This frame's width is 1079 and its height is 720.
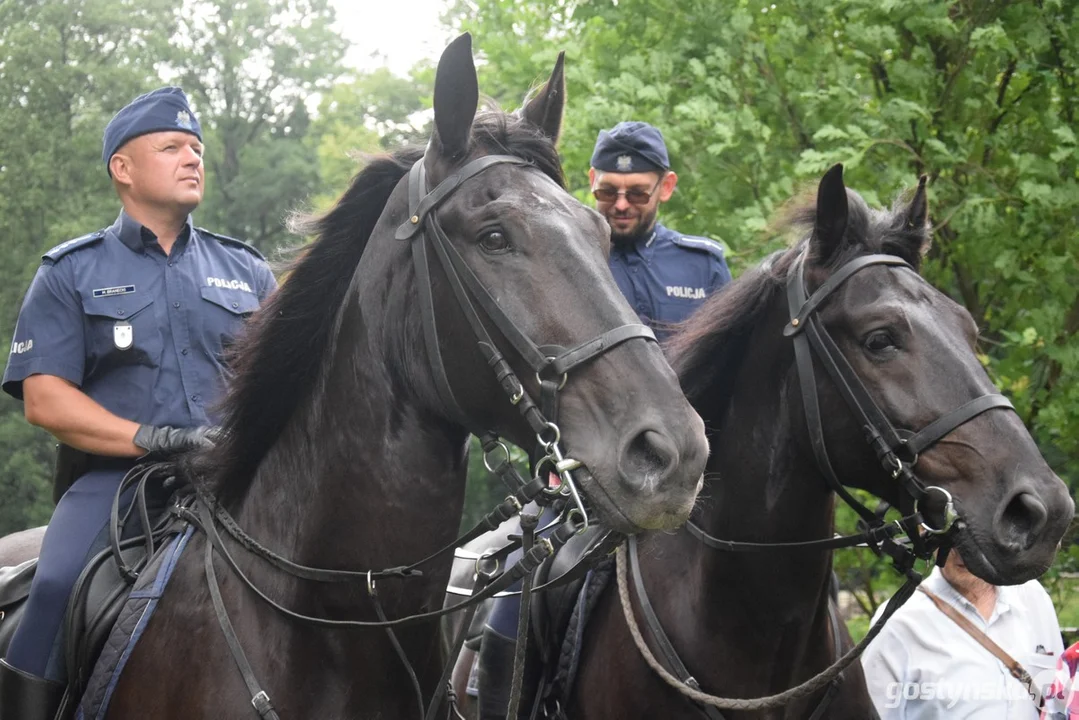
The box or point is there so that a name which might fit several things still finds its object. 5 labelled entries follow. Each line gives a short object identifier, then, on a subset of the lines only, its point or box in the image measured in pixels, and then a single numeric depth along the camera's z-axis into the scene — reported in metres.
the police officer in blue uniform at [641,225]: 5.48
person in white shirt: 4.99
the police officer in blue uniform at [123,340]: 3.86
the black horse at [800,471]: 3.88
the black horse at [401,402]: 3.05
